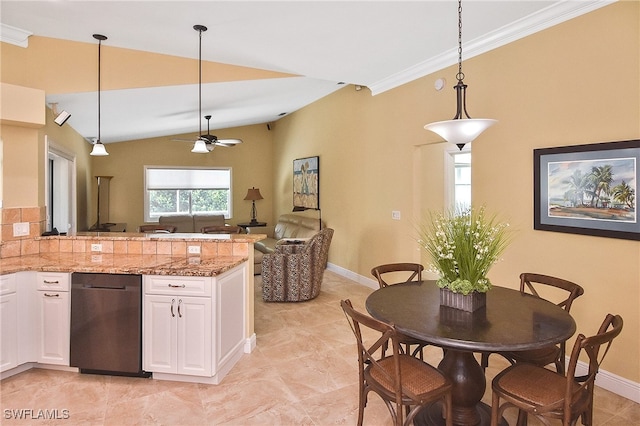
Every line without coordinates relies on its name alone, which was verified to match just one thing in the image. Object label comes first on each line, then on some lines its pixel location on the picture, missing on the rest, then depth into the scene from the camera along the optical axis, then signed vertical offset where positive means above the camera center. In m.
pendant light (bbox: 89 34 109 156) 3.84 +0.66
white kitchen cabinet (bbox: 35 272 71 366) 2.91 -0.83
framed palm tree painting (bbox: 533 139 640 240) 2.63 +0.18
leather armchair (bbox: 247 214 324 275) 6.44 -0.35
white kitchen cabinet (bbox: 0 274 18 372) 2.81 -0.84
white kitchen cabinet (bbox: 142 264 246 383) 2.78 -0.86
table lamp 8.73 +0.41
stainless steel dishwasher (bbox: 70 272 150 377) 2.82 -0.83
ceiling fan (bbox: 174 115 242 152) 5.02 +1.11
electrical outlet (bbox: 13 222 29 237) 3.37 -0.15
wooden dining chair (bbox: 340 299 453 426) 1.86 -0.90
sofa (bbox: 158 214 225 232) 7.94 -0.19
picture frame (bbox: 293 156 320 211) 7.22 +0.60
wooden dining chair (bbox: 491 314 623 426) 1.69 -0.89
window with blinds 8.40 +0.50
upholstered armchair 4.99 -0.82
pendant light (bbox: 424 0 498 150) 2.11 +0.49
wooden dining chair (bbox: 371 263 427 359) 2.96 -0.47
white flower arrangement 2.15 -0.23
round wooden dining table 1.78 -0.59
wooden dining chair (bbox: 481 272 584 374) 2.27 -0.87
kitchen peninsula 2.78 -0.76
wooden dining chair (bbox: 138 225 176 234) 5.27 -0.24
